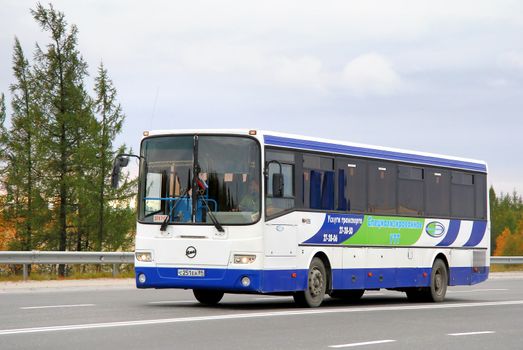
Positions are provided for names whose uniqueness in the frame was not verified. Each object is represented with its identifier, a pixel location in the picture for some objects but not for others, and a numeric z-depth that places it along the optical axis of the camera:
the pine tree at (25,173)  58.28
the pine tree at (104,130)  58.91
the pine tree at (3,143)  61.81
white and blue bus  18.48
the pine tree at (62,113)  58.12
